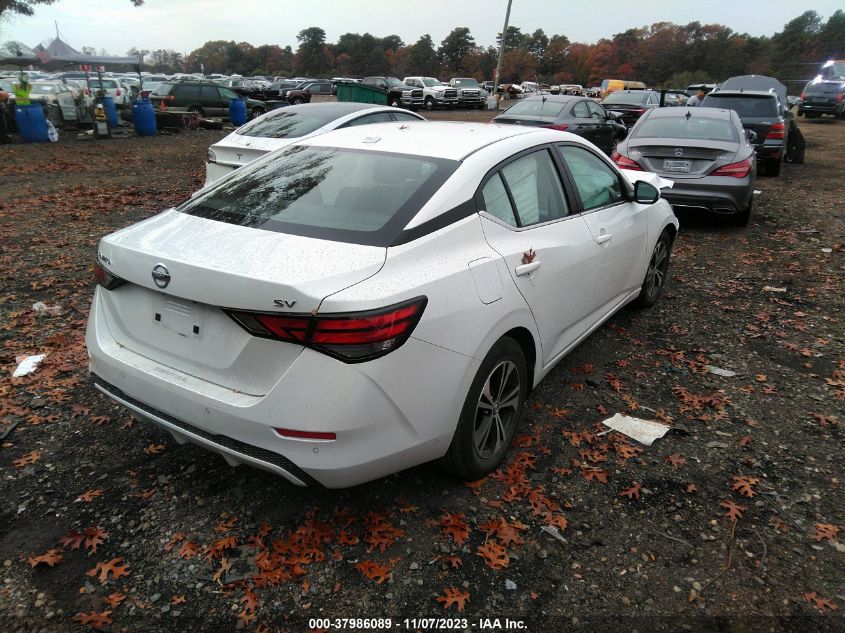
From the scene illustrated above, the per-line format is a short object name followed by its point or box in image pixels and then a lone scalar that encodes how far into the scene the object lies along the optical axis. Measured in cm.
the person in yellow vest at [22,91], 1586
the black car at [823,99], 2728
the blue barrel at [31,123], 1564
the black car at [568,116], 1193
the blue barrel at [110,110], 1780
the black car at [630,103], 1847
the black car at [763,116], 1198
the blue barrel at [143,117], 1816
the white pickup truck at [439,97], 3566
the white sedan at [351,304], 222
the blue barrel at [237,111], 2125
